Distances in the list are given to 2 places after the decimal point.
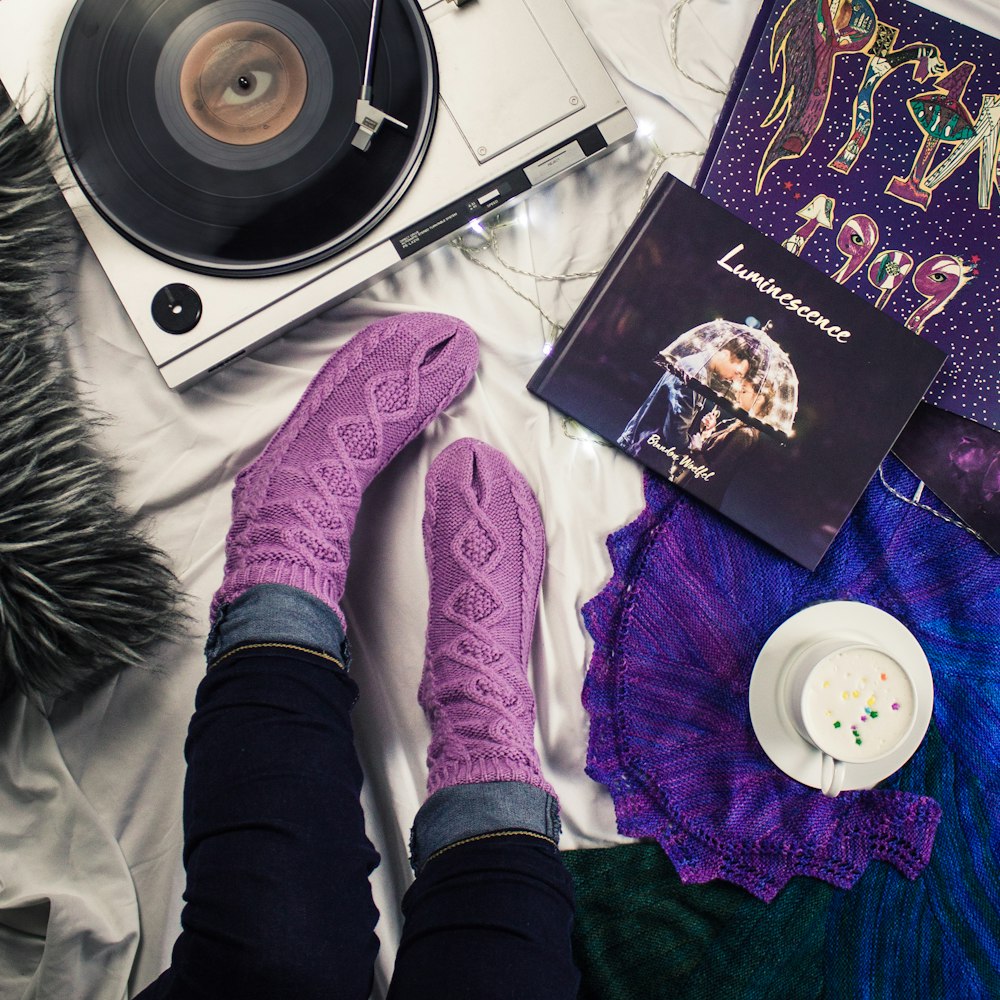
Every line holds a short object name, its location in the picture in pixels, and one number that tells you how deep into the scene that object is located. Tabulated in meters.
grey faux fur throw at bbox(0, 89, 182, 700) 0.71
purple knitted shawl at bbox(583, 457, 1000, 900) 0.76
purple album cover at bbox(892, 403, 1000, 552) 0.80
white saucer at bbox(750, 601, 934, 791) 0.75
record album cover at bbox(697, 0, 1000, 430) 0.81
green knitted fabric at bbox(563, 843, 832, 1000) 0.75
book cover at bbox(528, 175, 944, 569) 0.79
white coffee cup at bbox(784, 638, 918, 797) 0.69
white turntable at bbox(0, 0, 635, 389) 0.74
